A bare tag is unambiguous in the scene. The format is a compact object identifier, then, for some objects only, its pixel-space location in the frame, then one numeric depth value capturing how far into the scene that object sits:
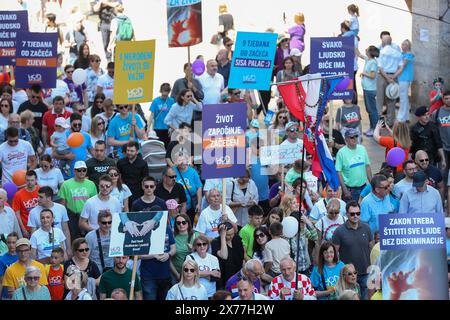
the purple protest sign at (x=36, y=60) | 21.22
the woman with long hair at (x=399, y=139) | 19.03
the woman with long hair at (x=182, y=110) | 20.58
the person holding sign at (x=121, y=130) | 19.55
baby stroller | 19.06
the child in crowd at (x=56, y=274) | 14.91
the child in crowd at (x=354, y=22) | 26.42
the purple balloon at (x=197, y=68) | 23.20
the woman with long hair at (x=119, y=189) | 17.06
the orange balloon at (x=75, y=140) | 18.62
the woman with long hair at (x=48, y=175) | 17.56
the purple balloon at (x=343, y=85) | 19.93
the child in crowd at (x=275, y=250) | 15.69
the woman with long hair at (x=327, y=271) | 14.93
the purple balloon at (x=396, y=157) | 18.47
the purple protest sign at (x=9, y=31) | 22.03
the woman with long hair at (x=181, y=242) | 15.89
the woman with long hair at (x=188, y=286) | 14.23
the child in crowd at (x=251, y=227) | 16.19
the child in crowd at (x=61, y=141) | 18.75
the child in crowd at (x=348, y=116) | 20.89
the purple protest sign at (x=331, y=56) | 19.94
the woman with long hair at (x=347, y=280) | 14.36
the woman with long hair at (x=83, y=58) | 25.34
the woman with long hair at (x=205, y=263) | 15.18
